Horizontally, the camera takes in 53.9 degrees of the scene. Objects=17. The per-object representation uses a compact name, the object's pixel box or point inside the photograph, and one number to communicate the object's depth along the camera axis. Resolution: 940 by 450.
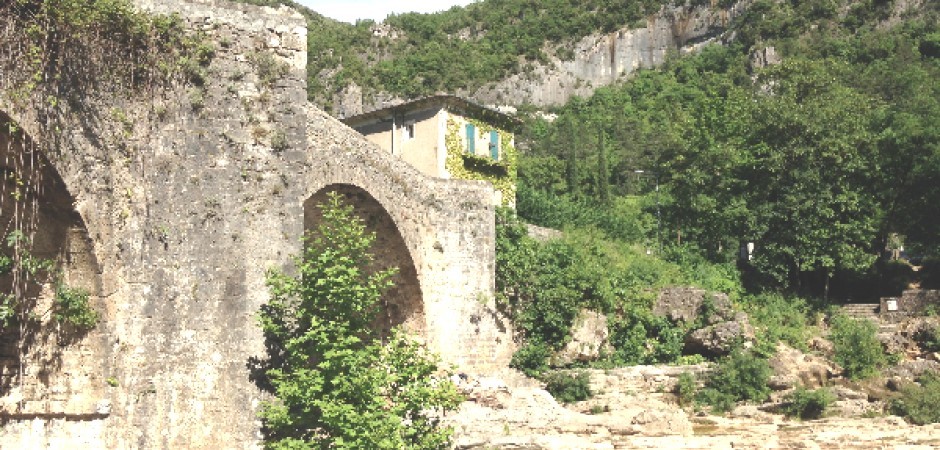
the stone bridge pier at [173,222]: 9.27
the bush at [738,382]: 23.42
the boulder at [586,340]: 24.08
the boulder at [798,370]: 23.94
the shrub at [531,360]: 23.33
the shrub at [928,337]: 26.44
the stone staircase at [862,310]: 30.07
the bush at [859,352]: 25.16
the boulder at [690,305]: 25.67
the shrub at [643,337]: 24.98
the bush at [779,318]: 26.69
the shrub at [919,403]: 21.56
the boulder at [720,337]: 24.97
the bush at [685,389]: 23.47
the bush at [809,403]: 22.02
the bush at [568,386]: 22.75
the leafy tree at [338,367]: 9.58
